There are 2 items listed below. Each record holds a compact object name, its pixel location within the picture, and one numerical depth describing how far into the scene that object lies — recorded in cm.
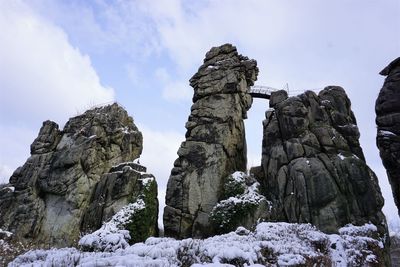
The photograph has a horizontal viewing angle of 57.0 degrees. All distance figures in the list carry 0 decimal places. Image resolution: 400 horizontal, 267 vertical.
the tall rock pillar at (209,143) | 2752
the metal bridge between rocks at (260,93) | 3812
